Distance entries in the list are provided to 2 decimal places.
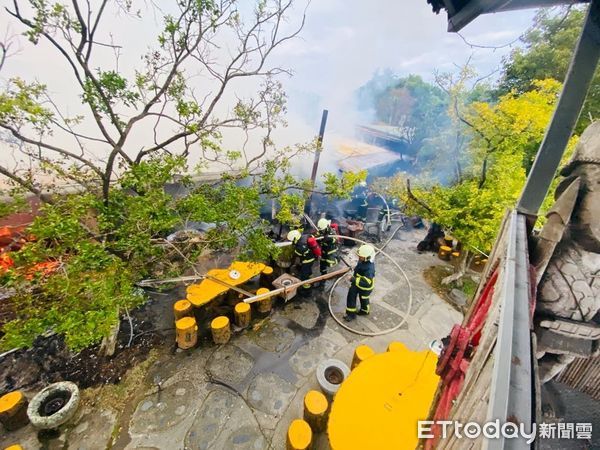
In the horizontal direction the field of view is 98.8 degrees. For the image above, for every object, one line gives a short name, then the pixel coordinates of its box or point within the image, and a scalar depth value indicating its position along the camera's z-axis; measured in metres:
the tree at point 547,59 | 12.17
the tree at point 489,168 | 7.96
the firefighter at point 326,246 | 9.66
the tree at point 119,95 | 4.55
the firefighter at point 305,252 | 9.07
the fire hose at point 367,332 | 7.65
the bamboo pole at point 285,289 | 7.11
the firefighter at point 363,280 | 7.63
